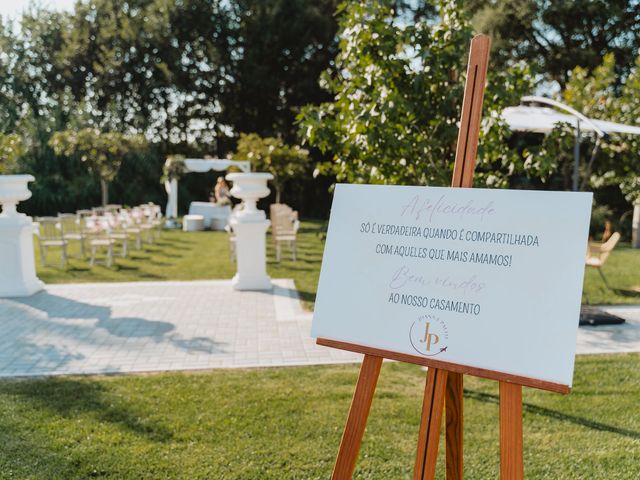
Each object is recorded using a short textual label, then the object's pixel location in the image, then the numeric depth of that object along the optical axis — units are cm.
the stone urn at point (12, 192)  792
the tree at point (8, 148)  1006
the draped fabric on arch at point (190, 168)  2025
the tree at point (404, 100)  491
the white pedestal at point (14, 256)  807
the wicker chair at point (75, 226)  1131
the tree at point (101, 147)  2062
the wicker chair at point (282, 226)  1146
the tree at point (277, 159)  1734
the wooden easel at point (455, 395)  221
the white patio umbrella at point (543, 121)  747
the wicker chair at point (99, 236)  1085
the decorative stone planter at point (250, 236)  859
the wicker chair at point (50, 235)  1045
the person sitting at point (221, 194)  1928
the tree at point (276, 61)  2597
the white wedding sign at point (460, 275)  219
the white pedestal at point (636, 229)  1571
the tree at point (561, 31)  2027
